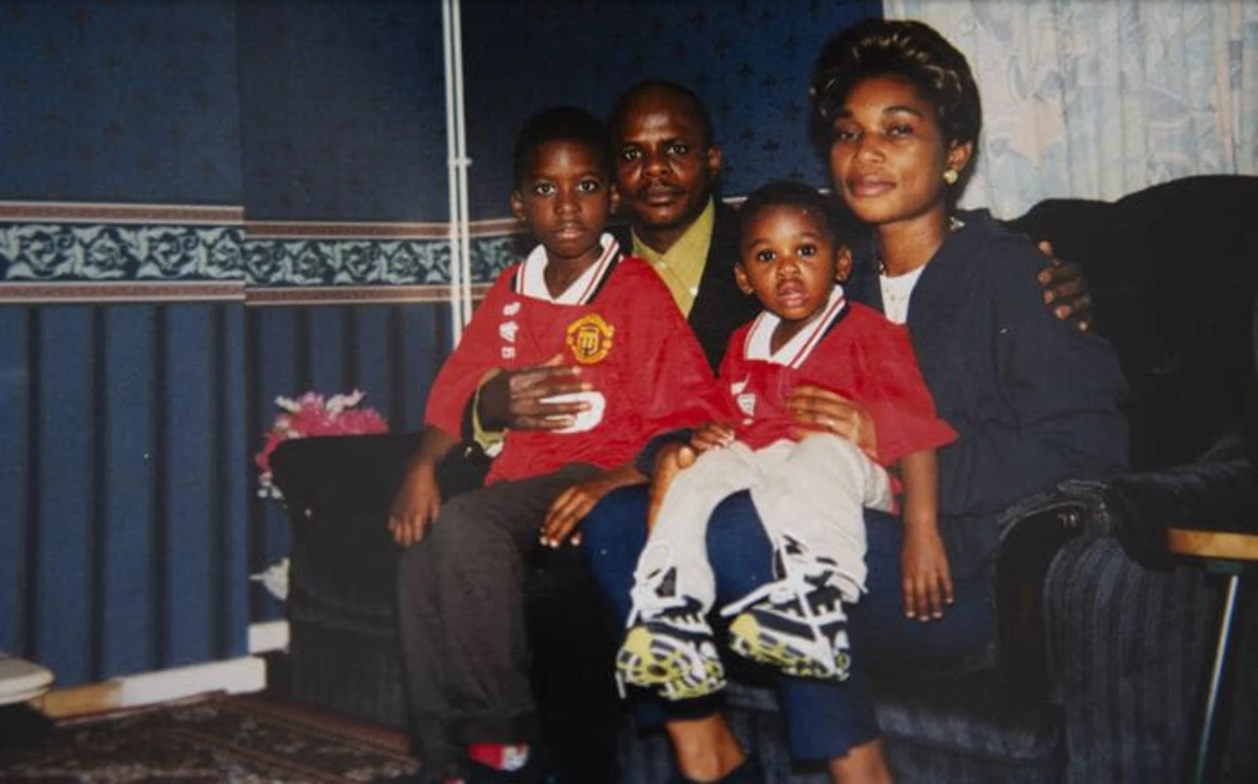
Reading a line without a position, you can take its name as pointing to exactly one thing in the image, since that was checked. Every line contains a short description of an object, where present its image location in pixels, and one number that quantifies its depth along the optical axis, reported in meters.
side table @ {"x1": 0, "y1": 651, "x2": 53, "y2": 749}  1.71
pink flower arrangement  2.40
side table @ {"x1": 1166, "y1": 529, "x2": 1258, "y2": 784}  1.10
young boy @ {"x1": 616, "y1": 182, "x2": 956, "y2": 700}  1.21
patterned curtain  1.65
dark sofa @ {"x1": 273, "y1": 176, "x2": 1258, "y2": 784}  1.23
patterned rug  1.85
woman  1.28
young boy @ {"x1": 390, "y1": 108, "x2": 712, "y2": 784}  1.47
